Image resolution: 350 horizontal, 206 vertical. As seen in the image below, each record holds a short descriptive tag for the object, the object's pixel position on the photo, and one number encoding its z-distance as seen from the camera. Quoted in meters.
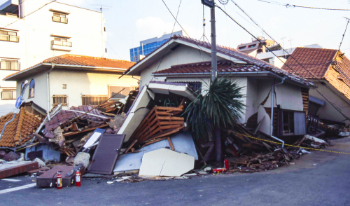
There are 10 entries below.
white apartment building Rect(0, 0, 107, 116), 25.94
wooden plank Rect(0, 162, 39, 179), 8.61
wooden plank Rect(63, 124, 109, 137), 10.46
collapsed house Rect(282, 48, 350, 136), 18.88
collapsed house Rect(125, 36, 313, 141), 10.62
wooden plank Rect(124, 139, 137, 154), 9.24
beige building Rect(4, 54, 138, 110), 16.50
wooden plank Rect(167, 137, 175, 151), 8.71
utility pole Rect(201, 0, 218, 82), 8.82
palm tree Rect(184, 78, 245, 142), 8.40
